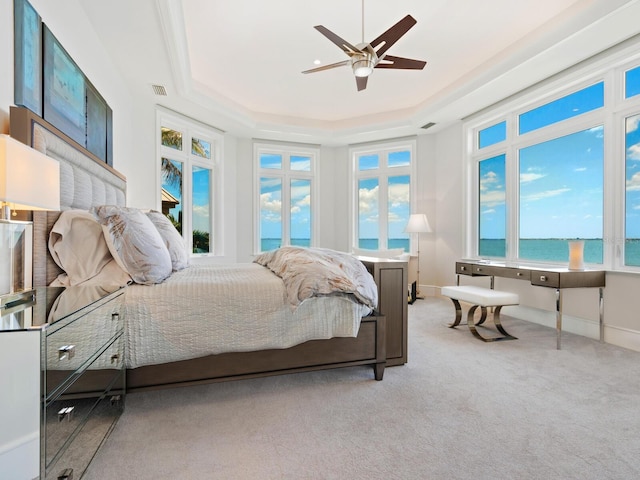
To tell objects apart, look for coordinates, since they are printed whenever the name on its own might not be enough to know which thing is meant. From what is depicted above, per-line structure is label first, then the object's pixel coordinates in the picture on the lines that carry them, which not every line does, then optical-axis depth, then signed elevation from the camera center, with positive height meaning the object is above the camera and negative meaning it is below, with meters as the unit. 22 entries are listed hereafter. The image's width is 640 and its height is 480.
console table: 2.93 -0.36
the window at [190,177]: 4.81 +0.97
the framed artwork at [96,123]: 2.67 +0.99
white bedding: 1.74 -0.45
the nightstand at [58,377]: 1.03 -0.53
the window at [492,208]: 4.57 +0.44
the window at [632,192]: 3.01 +0.44
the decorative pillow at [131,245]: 1.83 -0.04
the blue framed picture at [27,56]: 1.70 +0.99
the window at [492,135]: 4.55 +1.51
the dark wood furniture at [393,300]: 2.40 -0.45
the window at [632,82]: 3.02 +1.45
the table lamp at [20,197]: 1.17 +0.16
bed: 1.72 -0.53
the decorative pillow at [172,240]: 2.52 -0.01
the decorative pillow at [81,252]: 1.74 -0.07
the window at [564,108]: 3.38 +1.47
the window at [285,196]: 6.26 +0.84
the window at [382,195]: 6.12 +0.85
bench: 3.13 -0.60
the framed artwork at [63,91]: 2.02 +0.99
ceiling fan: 2.67 +1.66
